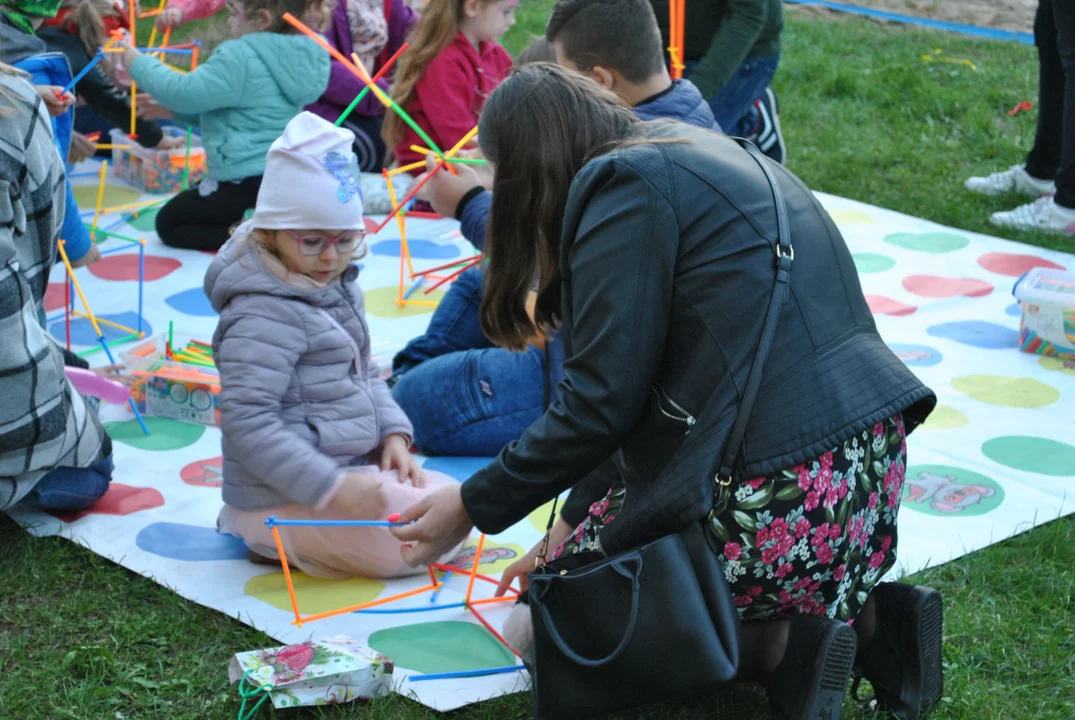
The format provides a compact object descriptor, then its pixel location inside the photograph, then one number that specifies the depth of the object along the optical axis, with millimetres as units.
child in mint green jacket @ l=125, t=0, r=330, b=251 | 3783
